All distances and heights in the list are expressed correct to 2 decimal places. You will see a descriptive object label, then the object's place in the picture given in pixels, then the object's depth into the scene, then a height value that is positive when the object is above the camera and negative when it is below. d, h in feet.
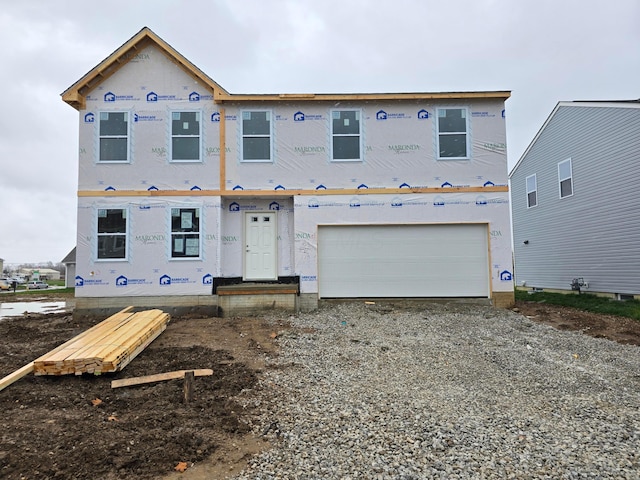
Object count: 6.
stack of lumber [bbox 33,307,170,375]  16.83 -4.18
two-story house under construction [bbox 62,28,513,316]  34.65 +7.57
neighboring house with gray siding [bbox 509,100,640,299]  39.55 +7.05
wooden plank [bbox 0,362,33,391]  15.37 -4.69
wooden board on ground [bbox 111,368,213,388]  16.01 -5.00
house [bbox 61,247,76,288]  105.50 -0.59
